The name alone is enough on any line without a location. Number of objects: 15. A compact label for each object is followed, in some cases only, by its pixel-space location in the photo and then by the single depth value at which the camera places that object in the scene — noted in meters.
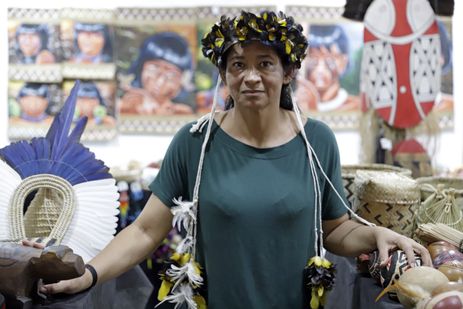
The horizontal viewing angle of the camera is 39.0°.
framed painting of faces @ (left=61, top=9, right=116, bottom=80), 4.00
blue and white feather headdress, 1.79
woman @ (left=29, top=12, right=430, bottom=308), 1.54
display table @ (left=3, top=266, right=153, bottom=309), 1.86
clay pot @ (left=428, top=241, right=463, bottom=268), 1.56
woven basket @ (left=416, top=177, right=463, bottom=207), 2.27
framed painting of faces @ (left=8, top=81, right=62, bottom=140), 4.04
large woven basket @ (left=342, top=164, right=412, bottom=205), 2.24
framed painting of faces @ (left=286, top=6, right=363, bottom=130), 4.01
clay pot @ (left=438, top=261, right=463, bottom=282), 1.46
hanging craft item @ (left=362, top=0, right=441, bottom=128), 3.10
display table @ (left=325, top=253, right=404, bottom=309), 1.67
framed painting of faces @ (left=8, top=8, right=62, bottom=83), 4.02
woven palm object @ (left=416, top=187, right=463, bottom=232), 1.97
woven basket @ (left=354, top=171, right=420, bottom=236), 1.98
